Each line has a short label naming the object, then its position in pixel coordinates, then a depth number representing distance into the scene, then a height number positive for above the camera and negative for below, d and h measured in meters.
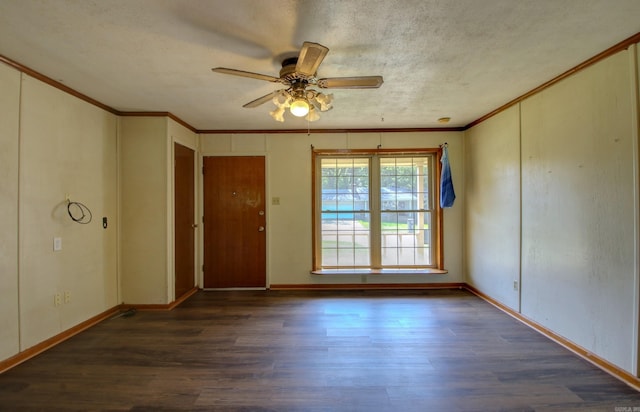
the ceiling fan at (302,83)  1.83 +0.91
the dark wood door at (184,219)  3.62 -0.17
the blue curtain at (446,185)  3.95 +0.30
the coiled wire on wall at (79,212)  2.73 -0.05
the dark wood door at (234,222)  4.16 -0.23
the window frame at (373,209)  4.18 -0.04
